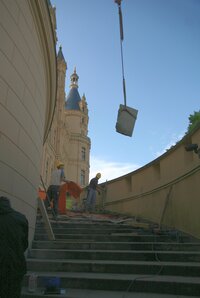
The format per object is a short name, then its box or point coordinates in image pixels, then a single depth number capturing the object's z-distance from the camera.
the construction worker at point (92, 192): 13.07
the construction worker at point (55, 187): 10.48
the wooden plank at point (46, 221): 7.36
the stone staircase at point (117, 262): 4.64
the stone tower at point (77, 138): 45.25
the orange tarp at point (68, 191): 12.58
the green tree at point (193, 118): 25.41
